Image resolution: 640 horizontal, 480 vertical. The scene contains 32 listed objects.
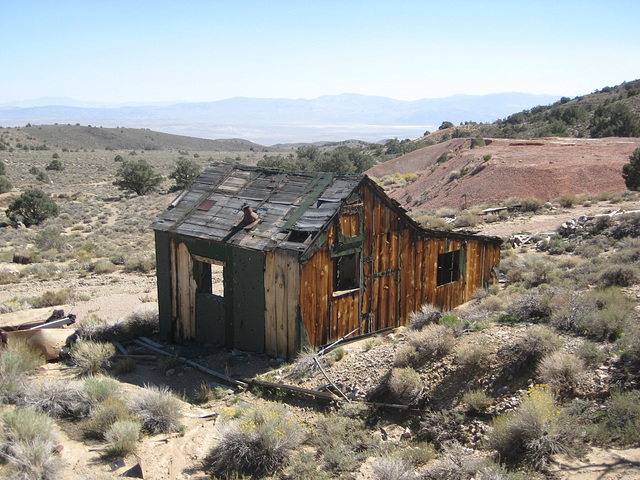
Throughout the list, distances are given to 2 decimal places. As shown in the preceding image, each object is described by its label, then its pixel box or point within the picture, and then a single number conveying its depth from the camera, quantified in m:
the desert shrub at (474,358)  7.26
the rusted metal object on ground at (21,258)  19.97
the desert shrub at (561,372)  6.39
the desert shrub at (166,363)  9.45
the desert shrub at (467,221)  21.03
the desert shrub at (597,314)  7.41
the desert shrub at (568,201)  21.97
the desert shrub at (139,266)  18.94
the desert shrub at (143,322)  11.50
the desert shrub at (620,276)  9.96
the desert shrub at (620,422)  5.32
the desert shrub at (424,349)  7.92
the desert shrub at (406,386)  7.24
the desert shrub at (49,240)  22.67
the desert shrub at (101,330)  10.67
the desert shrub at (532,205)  22.34
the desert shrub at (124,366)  9.27
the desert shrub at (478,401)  6.61
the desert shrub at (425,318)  9.95
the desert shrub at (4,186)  37.34
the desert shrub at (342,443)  6.05
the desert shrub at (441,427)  6.39
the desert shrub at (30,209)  28.98
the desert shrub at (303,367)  8.55
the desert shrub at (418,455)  5.90
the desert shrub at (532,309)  8.91
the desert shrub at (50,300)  14.34
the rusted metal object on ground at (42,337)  9.43
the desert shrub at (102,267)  18.50
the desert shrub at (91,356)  9.10
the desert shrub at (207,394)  8.30
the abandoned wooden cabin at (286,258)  9.16
